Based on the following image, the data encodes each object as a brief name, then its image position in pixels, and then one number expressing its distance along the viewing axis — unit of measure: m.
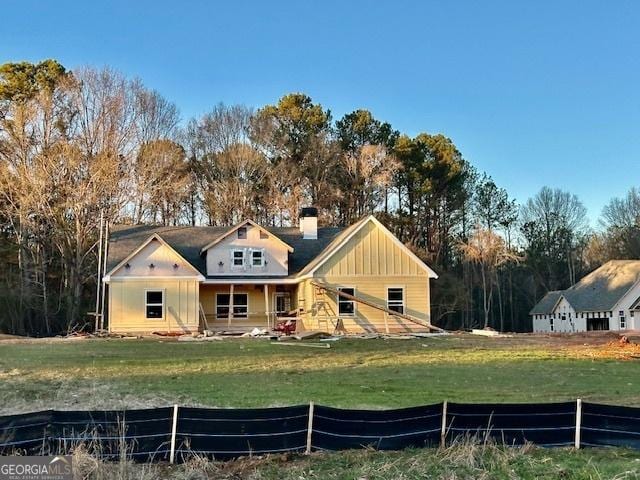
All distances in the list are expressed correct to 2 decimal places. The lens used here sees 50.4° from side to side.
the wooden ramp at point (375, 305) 28.29
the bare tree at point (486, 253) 51.47
